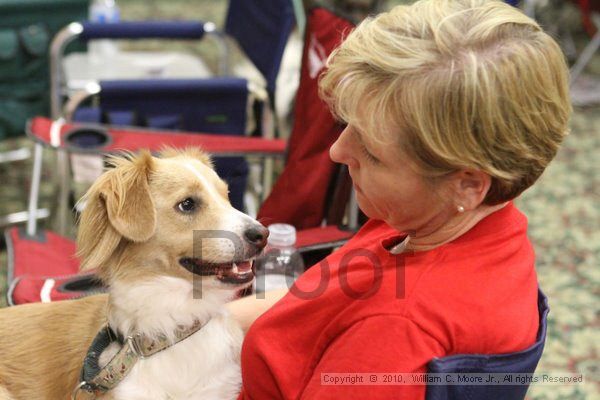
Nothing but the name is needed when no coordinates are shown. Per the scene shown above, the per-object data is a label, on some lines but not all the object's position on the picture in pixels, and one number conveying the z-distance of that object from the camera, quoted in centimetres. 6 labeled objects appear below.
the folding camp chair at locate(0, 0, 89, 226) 260
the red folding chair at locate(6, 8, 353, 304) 183
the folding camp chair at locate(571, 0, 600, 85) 394
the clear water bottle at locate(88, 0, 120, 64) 293
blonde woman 83
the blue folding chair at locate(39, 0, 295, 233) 218
